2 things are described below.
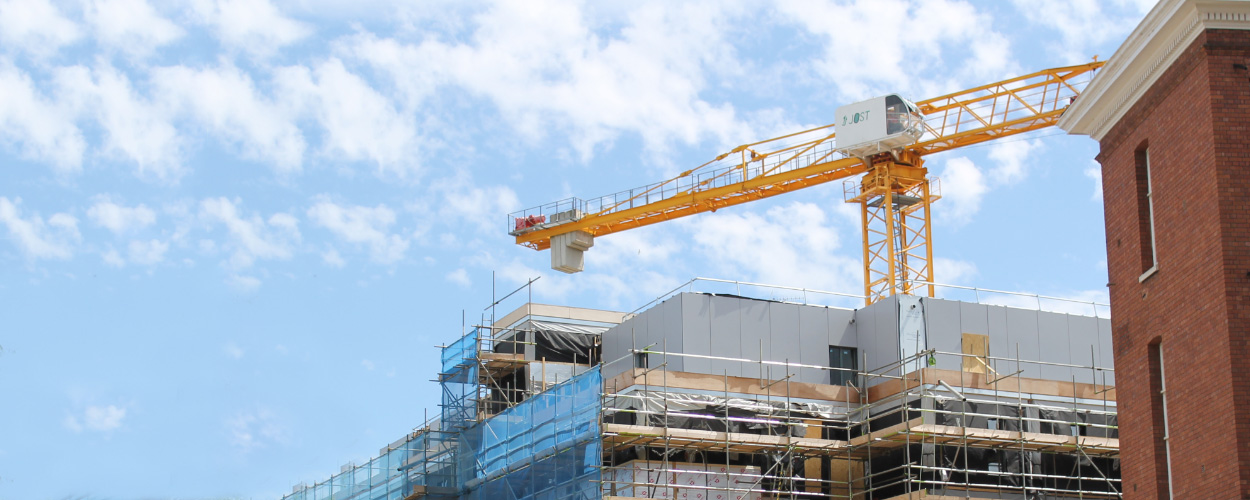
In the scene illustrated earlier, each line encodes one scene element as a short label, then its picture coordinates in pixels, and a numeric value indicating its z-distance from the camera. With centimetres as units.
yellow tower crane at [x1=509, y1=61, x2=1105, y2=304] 6306
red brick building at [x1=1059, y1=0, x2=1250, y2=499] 2111
